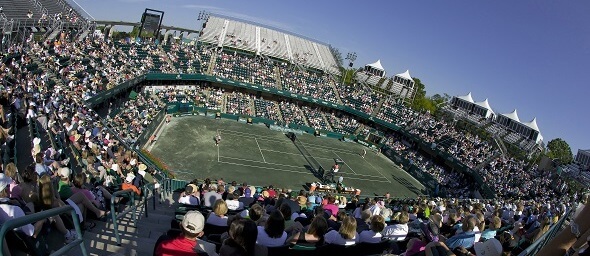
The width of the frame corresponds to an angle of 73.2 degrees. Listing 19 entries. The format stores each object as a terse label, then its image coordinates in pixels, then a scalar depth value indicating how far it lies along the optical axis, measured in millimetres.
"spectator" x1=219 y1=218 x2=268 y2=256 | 4320
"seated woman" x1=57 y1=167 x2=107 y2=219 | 7363
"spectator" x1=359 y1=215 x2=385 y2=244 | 7945
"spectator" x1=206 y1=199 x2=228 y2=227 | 7227
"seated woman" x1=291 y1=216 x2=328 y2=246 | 7113
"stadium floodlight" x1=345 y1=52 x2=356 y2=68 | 78569
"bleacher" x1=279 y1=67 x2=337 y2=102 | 58500
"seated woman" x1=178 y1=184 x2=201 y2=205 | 10623
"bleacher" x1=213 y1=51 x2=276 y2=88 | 54625
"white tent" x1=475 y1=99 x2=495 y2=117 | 69062
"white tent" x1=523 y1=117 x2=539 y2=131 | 61281
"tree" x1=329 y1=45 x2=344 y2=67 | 84375
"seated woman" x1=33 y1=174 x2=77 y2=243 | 5391
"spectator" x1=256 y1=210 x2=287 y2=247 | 6262
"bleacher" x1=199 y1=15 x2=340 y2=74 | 68125
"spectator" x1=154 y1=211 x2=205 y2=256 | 4367
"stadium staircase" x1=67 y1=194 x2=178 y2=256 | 6932
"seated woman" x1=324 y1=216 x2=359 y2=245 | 7547
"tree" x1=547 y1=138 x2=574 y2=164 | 89106
